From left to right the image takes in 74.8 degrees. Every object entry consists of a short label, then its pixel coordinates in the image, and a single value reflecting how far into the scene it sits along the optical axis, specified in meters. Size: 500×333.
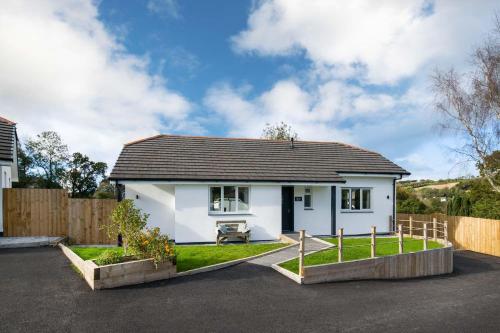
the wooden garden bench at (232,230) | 14.53
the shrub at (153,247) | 8.92
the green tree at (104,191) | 34.21
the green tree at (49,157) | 36.75
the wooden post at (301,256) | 9.34
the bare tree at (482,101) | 20.08
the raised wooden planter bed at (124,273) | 8.10
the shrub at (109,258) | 8.60
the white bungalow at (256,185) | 15.14
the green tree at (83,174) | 37.78
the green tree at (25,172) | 33.72
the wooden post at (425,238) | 12.68
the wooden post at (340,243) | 10.18
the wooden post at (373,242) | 10.92
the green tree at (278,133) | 40.81
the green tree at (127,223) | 9.23
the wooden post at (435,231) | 14.82
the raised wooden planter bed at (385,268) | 9.55
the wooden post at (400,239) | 11.97
